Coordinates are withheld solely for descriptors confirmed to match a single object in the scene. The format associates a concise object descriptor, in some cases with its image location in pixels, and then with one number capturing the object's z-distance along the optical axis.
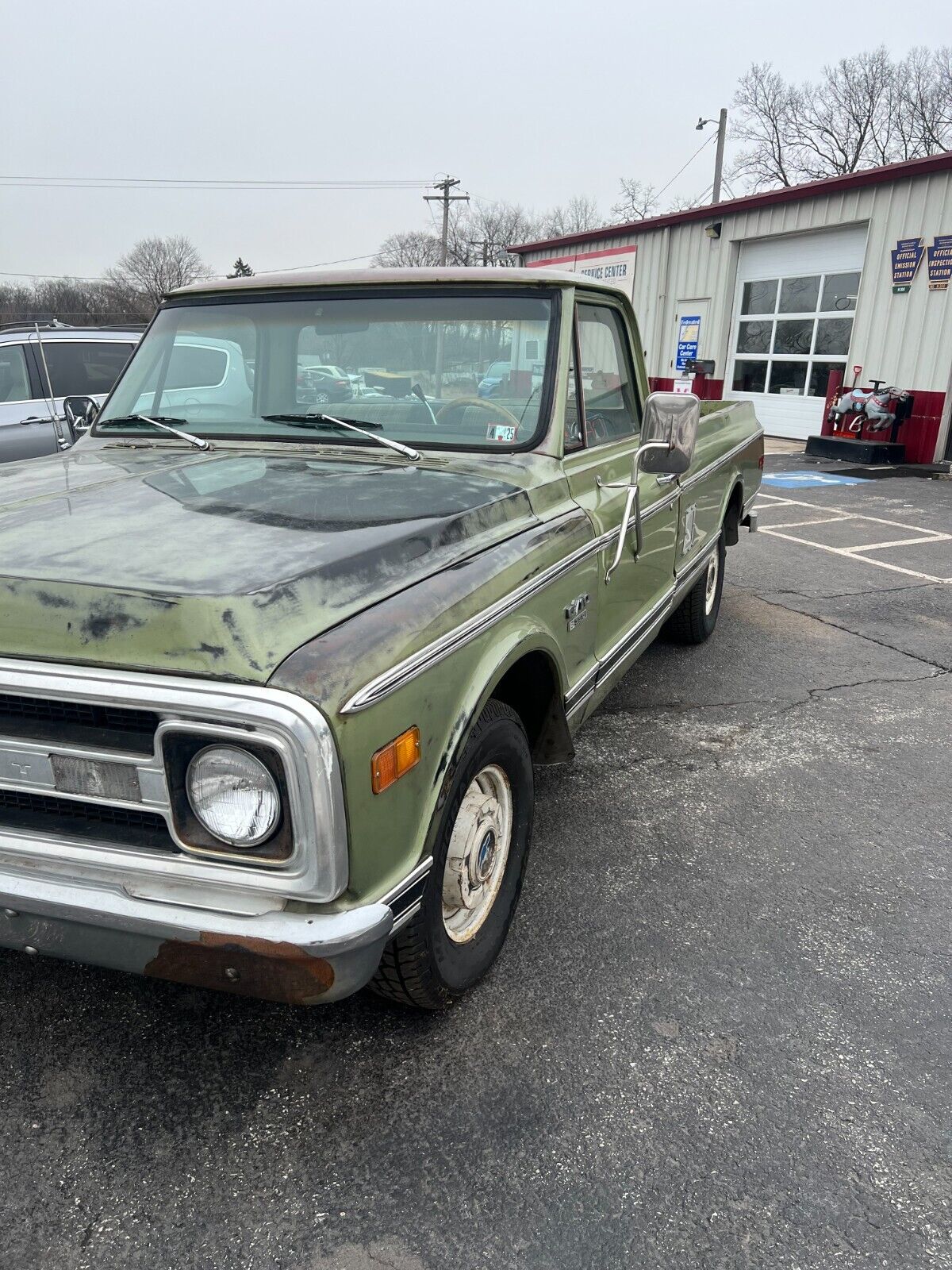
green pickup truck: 1.68
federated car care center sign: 18.28
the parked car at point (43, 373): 7.91
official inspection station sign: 12.84
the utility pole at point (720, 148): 33.66
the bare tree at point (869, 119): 42.09
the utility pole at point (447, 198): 47.73
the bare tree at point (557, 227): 58.94
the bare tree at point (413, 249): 58.62
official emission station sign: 13.22
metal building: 13.23
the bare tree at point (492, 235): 61.16
